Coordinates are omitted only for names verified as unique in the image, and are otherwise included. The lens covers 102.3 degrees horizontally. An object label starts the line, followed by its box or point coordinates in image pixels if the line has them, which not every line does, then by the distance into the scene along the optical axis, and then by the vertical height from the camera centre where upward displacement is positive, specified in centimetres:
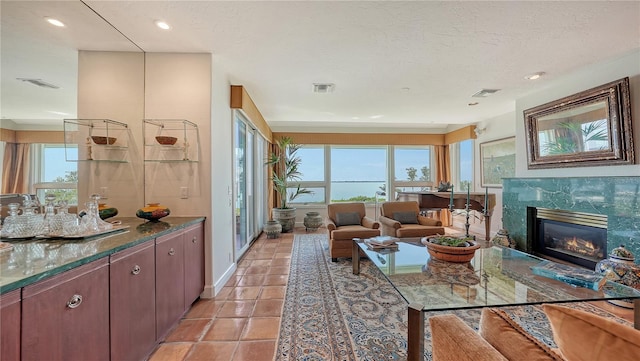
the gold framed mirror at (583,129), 272 +66
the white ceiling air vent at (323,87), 347 +139
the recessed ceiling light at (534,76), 314 +135
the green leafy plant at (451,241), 219 -49
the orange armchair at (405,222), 371 -57
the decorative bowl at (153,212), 219 -20
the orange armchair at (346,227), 357 -61
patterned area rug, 177 -111
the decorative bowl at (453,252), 206 -54
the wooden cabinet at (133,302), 140 -67
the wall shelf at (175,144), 254 +47
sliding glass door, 399 +10
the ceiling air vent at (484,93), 374 +138
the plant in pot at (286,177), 572 +26
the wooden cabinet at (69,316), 97 -53
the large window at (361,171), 668 +41
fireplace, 309 -69
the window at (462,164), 611 +52
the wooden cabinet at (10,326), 87 -46
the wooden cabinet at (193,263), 224 -68
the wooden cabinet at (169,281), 183 -70
